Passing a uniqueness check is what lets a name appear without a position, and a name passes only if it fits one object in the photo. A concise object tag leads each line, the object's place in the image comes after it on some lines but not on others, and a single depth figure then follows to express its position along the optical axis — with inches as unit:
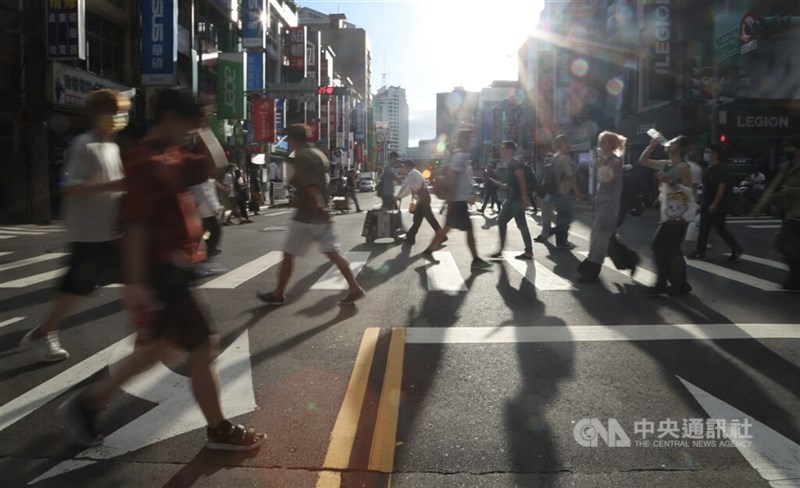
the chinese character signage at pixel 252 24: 1526.8
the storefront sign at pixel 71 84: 819.4
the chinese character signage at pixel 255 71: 1547.7
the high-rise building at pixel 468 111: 6940.5
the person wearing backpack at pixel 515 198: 406.3
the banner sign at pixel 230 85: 1325.0
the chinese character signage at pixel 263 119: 1603.1
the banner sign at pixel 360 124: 4288.9
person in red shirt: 117.2
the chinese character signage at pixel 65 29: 773.9
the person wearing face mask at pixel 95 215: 170.7
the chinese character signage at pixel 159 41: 984.9
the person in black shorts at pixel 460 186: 373.7
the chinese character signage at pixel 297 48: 2287.2
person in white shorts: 256.4
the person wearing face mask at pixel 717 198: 381.4
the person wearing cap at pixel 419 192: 475.5
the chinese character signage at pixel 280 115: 1966.0
